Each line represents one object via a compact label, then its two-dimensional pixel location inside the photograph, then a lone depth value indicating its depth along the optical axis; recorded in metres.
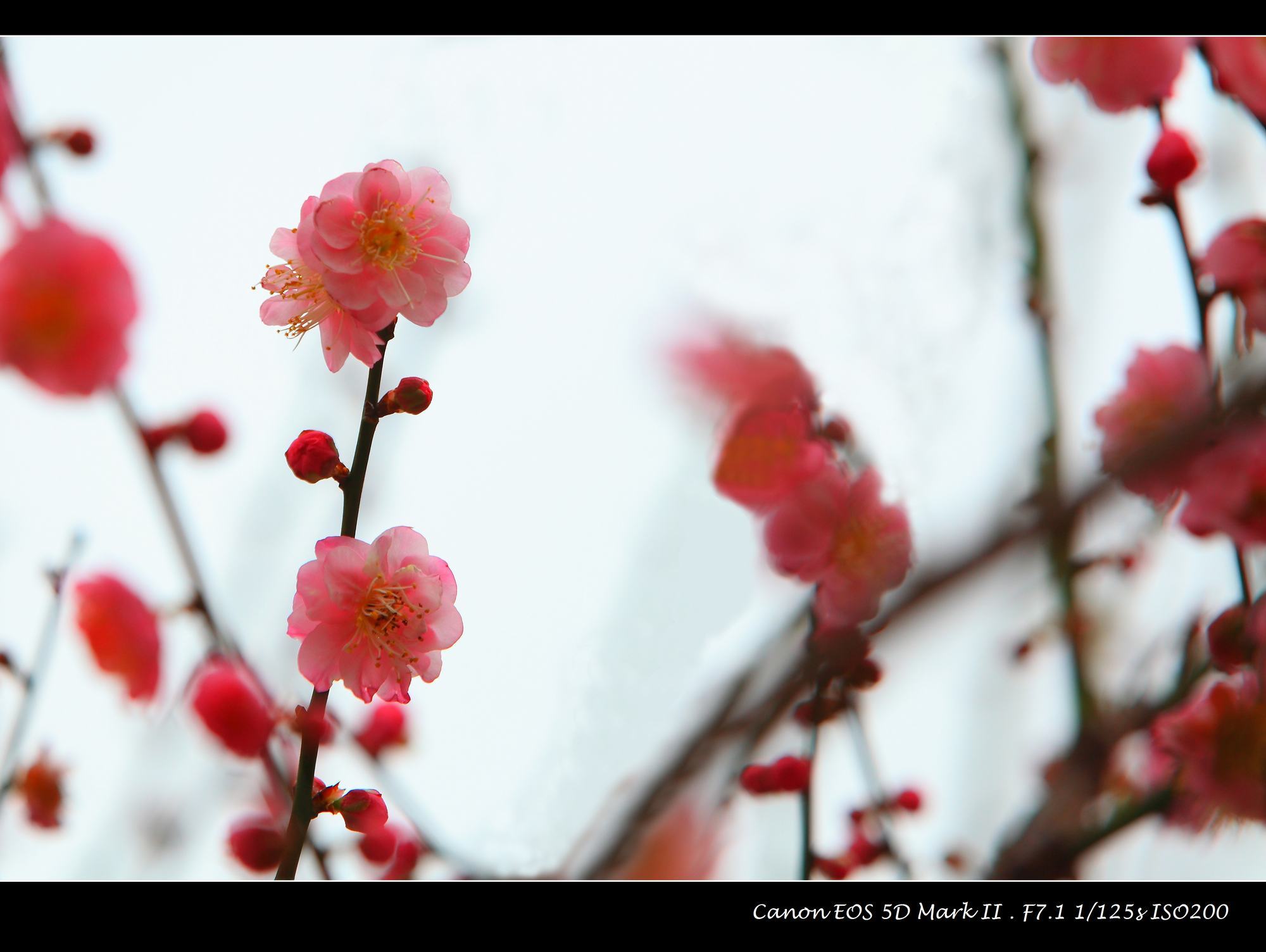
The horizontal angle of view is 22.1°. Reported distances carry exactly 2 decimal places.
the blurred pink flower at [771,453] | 0.51
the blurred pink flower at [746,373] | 0.51
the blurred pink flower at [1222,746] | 0.48
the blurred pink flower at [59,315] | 0.53
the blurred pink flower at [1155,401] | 0.51
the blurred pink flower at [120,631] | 0.54
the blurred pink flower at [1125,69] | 0.53
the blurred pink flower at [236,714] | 0.52
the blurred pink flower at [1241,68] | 0.51
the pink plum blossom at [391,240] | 0.48
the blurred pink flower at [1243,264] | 0.51
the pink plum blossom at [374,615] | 0.48
